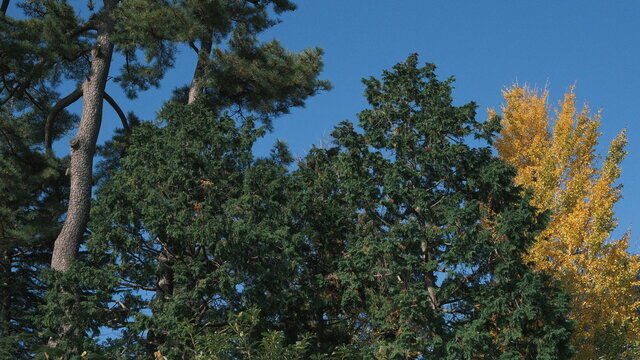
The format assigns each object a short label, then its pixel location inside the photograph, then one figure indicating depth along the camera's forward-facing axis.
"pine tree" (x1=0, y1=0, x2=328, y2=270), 13.87
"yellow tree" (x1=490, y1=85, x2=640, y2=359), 12.04
